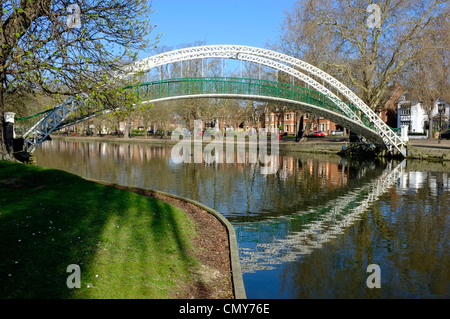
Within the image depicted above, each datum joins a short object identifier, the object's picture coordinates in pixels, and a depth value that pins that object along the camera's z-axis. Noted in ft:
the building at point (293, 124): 319.70
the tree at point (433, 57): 115.34
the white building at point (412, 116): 242.17
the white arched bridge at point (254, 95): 81.92
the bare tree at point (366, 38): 121.49
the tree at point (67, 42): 43.65
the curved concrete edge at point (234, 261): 22.42
